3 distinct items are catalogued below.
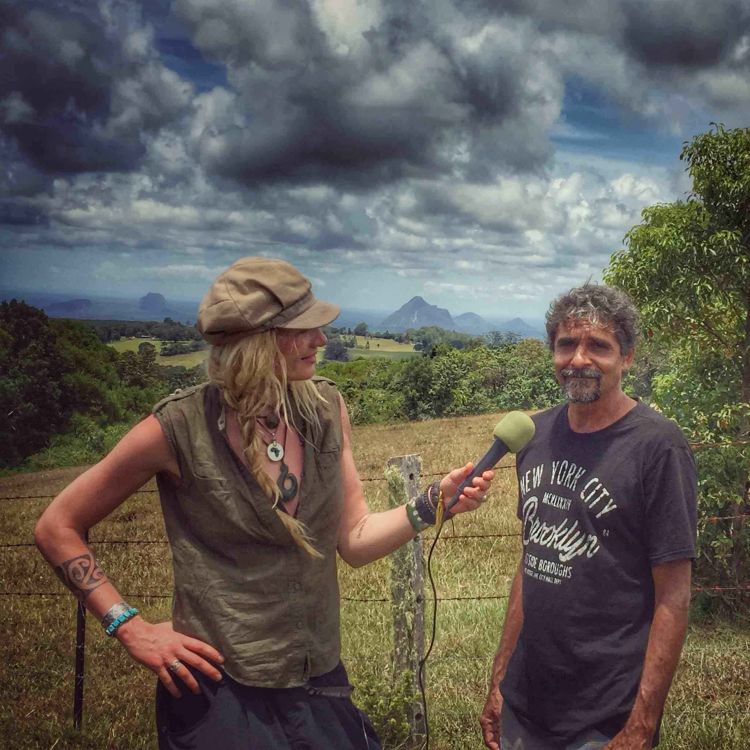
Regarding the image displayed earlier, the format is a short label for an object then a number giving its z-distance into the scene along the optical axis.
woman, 2.16
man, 2.58
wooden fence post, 4.92
